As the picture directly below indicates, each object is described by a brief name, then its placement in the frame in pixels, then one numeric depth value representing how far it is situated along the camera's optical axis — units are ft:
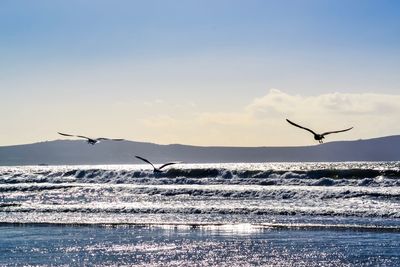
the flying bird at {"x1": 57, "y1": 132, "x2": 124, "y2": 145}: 113.09
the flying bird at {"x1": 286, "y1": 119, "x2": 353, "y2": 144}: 88.07
